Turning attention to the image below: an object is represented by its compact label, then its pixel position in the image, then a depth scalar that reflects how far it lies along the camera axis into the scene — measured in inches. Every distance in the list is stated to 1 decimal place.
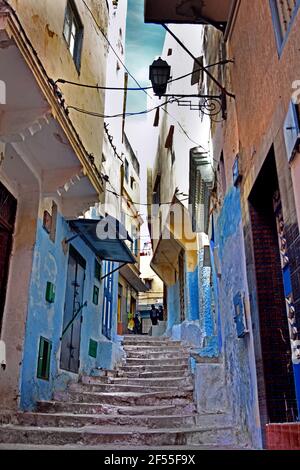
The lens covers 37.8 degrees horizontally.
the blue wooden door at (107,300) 490.3
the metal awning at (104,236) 370.9
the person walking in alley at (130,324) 991.1
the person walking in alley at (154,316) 1007.8
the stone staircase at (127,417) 213.2
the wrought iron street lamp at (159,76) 293.6
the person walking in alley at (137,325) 1033.7
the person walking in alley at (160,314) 1072.2
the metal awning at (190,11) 271.6
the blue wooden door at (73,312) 347.3
